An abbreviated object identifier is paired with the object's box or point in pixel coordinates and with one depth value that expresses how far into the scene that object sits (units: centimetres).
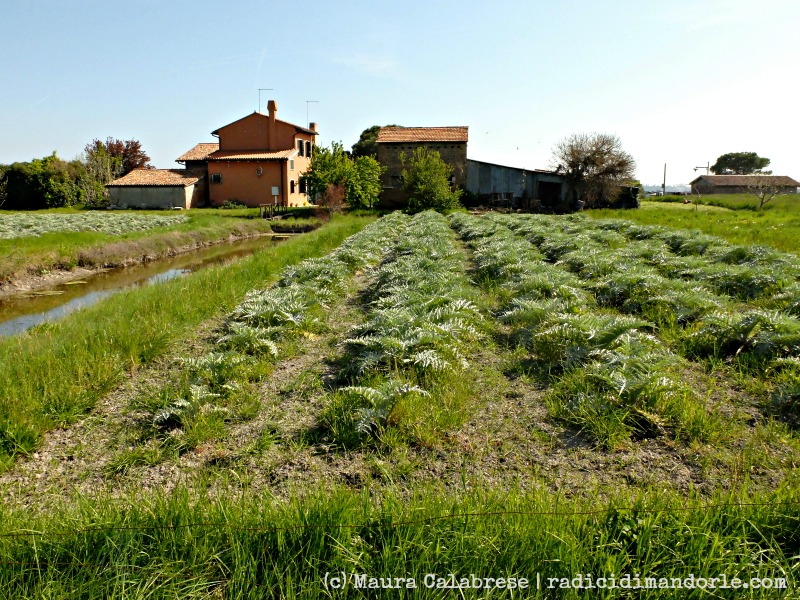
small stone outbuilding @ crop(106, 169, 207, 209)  4509
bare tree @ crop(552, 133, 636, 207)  4225
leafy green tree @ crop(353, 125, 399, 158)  6919
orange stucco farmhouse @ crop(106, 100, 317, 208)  4534
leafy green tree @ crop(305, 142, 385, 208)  3972
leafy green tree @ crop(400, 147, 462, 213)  3931
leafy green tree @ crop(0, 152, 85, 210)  4719
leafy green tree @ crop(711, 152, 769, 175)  10475
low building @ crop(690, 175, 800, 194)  7456
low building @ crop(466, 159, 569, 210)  4412
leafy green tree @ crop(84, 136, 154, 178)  6097
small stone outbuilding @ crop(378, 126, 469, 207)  4444
